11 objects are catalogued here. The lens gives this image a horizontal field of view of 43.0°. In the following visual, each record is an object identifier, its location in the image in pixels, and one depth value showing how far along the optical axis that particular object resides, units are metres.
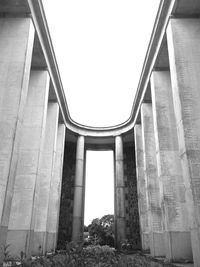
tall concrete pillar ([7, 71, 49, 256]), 10.30
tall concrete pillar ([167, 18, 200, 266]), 7.82
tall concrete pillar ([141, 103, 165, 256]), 13.26
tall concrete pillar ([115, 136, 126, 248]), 19.42
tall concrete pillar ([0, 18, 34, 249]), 8.09
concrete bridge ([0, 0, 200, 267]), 8.64
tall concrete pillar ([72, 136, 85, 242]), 19.30
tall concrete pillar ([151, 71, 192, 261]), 10.42
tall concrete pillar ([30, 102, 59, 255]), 14.01
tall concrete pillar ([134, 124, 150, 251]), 17.80
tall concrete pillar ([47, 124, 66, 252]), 16.80
